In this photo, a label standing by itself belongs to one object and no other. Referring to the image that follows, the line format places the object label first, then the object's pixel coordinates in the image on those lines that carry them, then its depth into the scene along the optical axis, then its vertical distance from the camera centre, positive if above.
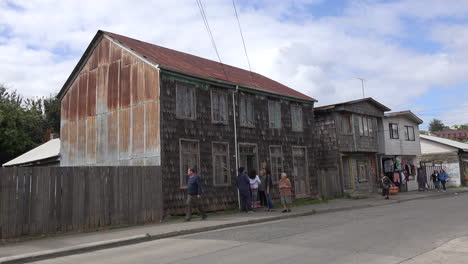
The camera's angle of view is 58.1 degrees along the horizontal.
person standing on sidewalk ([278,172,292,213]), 16.39 -0.44
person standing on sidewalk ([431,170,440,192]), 30.77 -0.34
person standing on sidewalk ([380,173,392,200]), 23.61 -0.48
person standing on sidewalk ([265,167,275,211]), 17.03 -0.22
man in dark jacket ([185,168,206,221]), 13.96 -0.23
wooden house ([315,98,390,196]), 25.97 +2.05
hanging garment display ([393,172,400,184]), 30.80 -0.08
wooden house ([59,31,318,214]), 15.91 +2.80
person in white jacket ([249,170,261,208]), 17.41 -0.06
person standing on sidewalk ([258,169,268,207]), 17.86 -0.37
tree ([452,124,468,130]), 101.29 +11.45
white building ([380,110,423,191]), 31.27 +2.16
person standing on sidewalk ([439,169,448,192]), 30.43 -0.20
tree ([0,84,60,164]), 32.34 +6.03
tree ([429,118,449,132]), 104.00 +12.05
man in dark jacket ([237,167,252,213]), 16.67 -0.19
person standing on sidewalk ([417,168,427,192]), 31.44 -0.37
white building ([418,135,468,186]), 38.12 +1.61
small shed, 21.95 +1.84
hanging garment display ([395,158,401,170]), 31.35 +0.89
